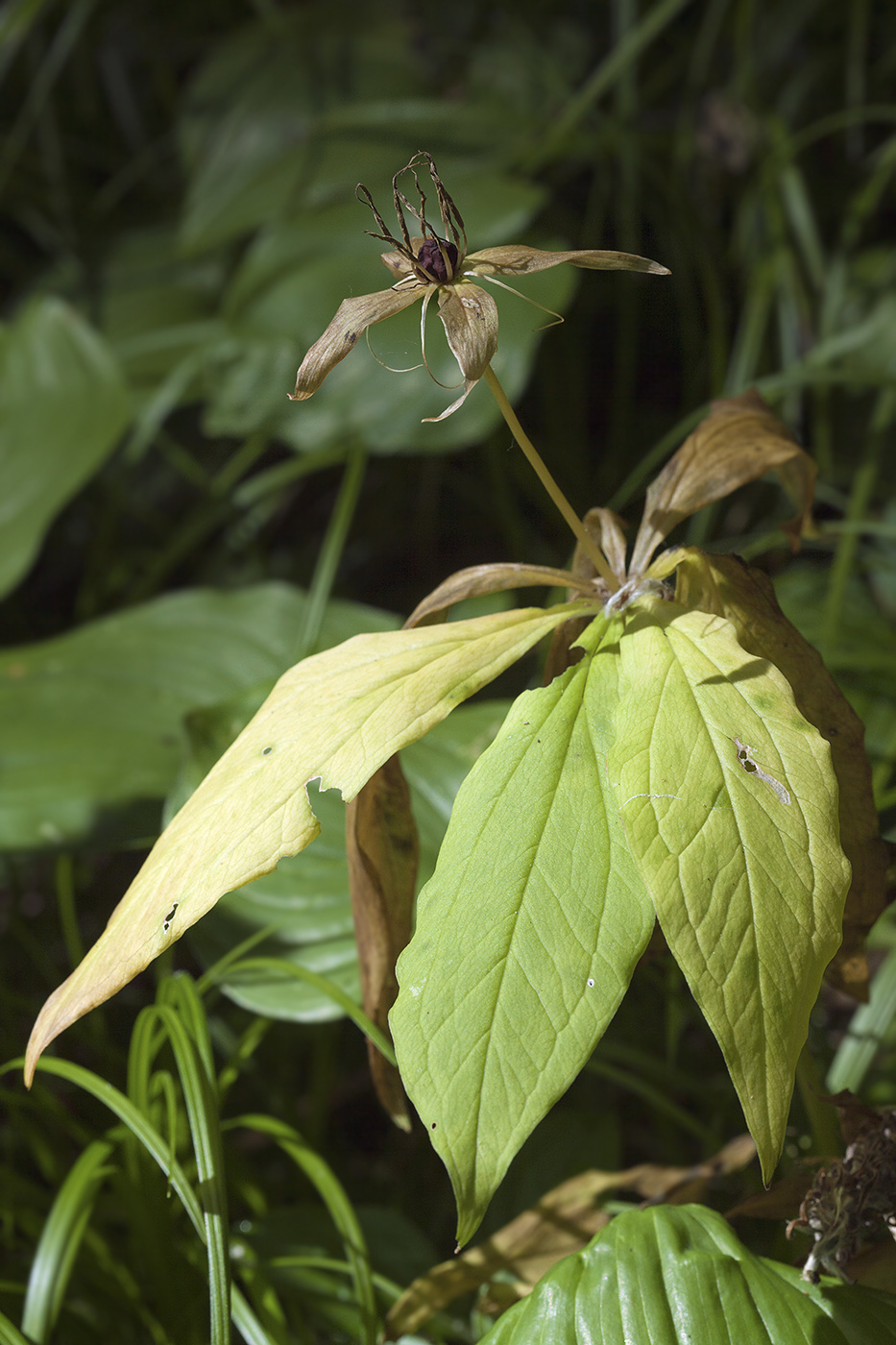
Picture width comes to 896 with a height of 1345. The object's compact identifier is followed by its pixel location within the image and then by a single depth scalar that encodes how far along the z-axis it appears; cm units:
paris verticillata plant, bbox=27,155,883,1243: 54
